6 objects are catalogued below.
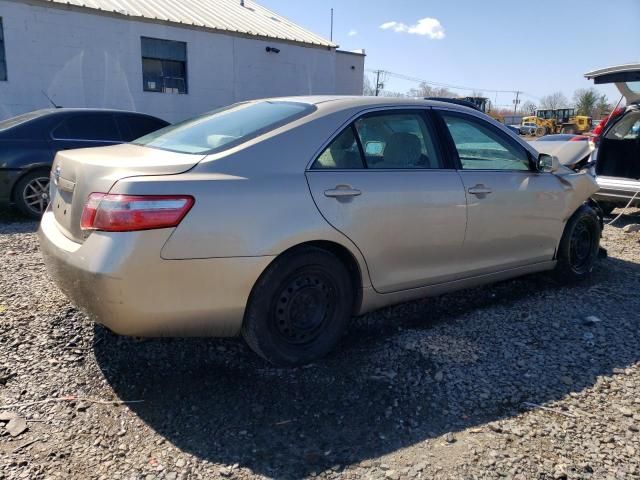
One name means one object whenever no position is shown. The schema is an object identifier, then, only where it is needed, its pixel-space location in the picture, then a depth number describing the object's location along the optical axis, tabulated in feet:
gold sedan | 8.80
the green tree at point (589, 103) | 217.77
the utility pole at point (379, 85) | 200.85
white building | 44.16
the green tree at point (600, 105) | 202.44
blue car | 22.59
